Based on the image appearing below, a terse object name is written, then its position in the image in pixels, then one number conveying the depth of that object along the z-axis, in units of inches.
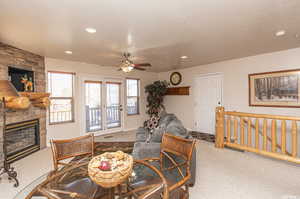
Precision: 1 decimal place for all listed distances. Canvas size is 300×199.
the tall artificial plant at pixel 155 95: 221.8
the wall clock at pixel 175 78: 222.3
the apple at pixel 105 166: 38.4
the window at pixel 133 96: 218.7
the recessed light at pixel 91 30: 87.2
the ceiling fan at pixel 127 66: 118.3
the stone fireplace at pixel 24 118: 113.3
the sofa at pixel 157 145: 80.2
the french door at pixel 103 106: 183.5
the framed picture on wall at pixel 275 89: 129.2
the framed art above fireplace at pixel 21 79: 126.6
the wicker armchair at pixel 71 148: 59.3
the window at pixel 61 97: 156.2
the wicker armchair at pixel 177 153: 49.4
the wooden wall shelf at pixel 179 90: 210.5
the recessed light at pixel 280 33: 92.5
